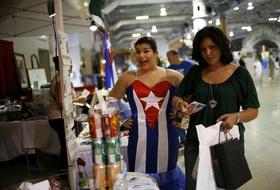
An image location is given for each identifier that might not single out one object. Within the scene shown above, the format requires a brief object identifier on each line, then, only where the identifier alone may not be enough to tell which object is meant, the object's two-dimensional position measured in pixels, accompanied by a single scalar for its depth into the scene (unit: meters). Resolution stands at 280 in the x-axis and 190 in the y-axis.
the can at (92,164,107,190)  1.41
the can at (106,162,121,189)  1.40
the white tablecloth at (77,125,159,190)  1.62
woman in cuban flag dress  2.15
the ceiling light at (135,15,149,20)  14.33
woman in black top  1.79
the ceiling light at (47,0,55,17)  1.73
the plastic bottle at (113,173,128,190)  1.41
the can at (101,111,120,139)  1.41
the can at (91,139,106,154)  1.41
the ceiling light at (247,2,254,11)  10.41
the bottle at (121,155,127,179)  1.46
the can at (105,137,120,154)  1.41
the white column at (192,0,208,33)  10.76
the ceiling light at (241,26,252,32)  15.56
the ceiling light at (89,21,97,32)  3.89
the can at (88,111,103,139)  1.42
